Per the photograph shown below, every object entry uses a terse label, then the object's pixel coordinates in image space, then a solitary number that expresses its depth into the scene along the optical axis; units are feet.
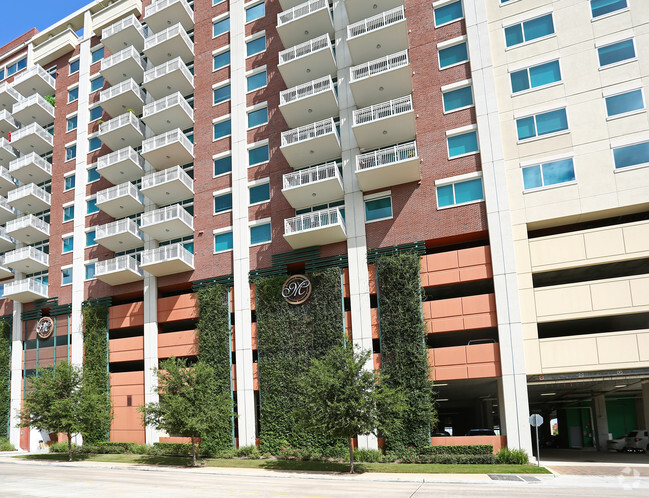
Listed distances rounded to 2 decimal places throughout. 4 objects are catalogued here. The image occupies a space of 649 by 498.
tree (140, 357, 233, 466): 96.84
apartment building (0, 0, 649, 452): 91.04
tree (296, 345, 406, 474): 83.51
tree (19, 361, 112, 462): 113.39
